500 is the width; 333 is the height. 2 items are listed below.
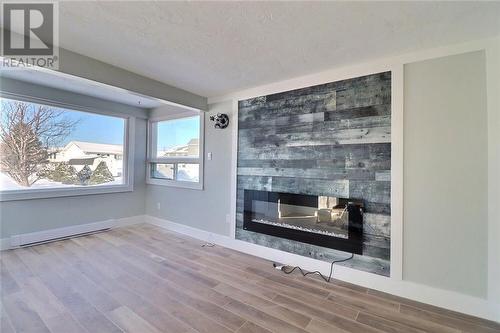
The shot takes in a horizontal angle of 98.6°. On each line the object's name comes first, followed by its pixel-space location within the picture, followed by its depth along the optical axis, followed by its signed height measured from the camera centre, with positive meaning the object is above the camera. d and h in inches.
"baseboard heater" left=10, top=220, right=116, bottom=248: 122.2 -43.0
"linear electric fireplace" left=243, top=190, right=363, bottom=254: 91.7 -24.5
